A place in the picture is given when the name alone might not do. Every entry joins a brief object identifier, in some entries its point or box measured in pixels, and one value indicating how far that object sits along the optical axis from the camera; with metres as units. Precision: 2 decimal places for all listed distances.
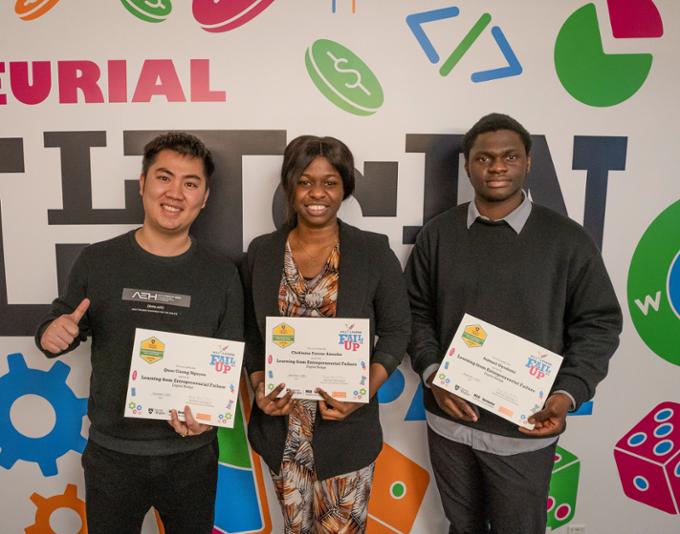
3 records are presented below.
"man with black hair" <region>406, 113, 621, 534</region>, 1.58
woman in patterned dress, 1.55
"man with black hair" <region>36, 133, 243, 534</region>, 1.48
